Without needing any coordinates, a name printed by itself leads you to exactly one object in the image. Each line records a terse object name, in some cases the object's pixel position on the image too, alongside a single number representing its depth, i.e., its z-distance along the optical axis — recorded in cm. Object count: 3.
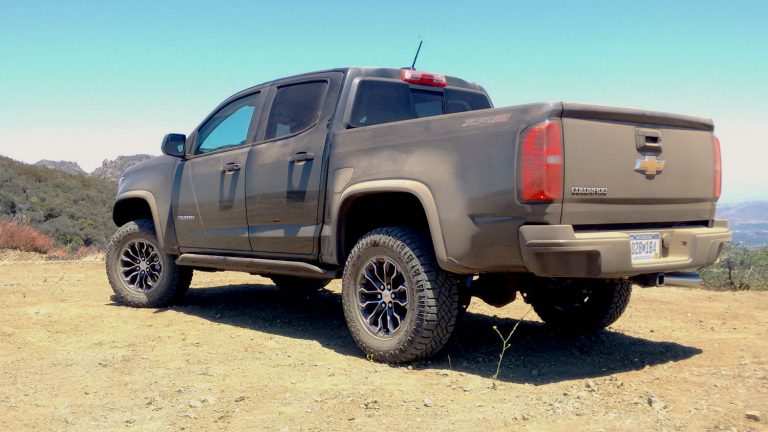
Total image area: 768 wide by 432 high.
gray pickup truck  363
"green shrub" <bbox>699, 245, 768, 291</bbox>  792
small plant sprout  375
